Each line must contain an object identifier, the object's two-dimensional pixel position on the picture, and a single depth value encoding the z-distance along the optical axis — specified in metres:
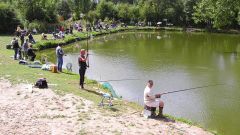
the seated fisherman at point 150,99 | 14.84
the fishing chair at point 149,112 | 15.01
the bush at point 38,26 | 47.18
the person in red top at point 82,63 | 18.38
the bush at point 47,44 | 37.12
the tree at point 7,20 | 44.12
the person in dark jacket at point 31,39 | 36.53
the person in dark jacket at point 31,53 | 26.67
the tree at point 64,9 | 81.50
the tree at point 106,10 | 76.66
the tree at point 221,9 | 43.38
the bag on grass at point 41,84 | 18.16
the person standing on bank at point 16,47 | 26.59
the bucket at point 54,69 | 23.47
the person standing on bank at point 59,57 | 24.28
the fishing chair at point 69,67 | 25.97
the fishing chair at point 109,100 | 16.12
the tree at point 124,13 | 76.75
